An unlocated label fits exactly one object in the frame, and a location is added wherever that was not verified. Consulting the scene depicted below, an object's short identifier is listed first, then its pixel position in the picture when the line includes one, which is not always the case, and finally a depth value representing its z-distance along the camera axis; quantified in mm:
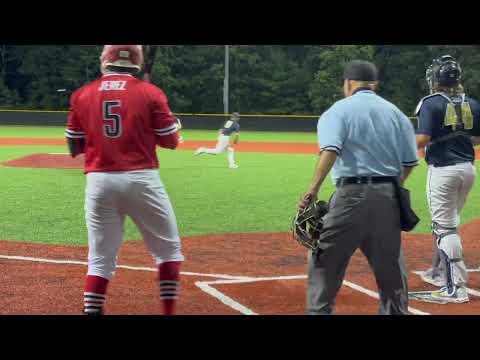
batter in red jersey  4711
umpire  4438
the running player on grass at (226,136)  20594
